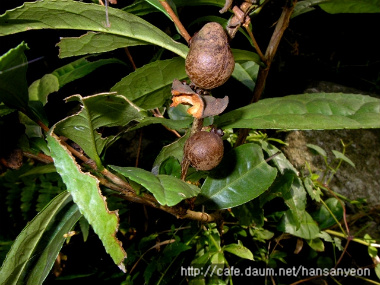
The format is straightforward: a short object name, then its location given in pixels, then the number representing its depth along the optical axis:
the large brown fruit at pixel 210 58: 0.18
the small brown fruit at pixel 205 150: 0.19
